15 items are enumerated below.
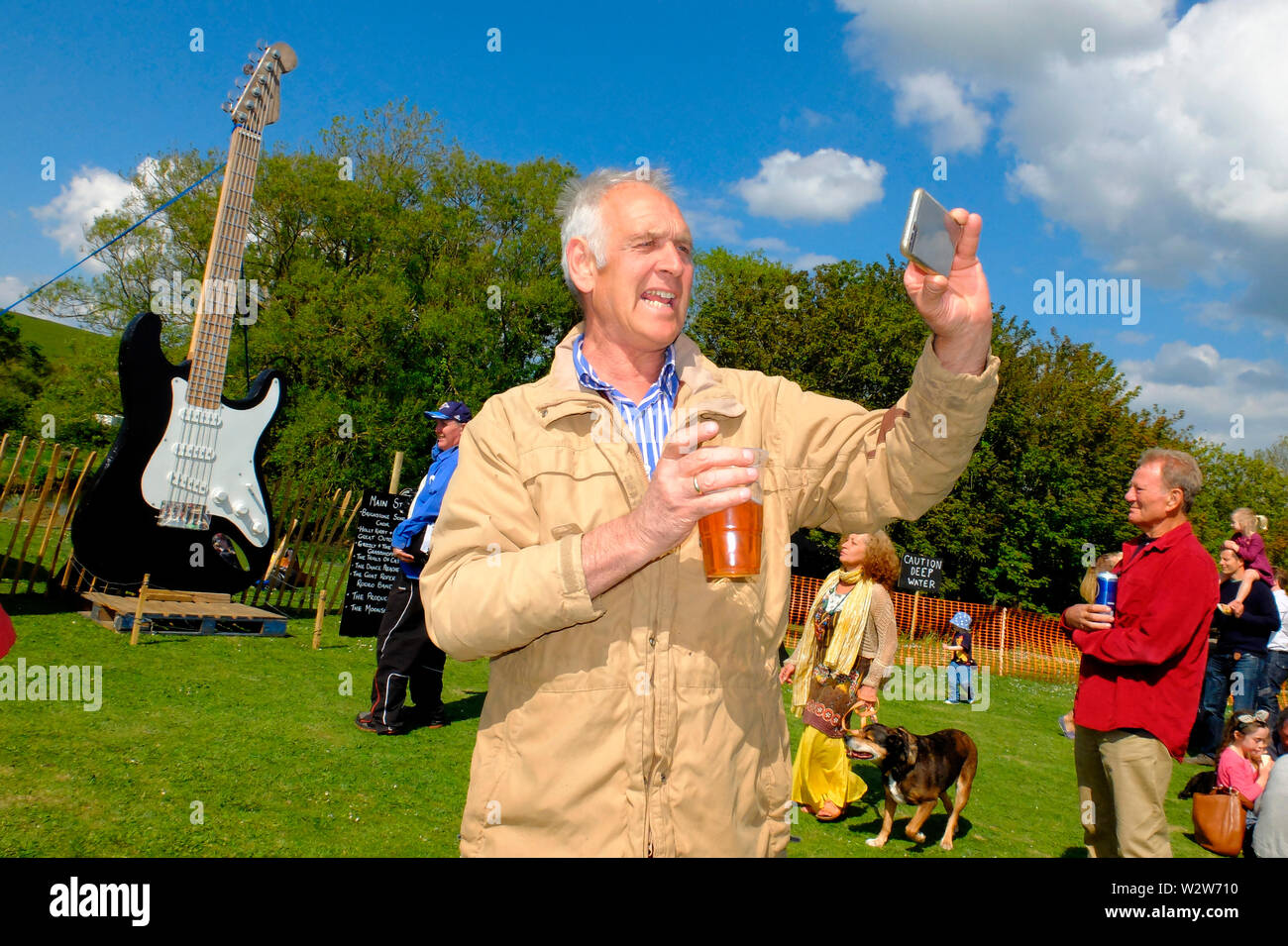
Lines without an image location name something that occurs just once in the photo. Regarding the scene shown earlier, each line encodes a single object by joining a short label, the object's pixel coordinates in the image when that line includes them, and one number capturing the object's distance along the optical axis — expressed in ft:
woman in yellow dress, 21.21
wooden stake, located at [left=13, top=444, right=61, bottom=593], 34.32
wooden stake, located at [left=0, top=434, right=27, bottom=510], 33.43
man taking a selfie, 6.00
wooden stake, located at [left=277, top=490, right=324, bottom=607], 42.70
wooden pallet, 31.32
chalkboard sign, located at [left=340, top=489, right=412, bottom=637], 35.19
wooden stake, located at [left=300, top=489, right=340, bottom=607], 43.17
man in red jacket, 13.66
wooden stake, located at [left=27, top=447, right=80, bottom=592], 34.86
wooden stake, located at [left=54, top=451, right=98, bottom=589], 34.86
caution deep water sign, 61.98
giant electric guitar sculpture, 32.01
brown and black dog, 19.63
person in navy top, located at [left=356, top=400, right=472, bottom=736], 23.45
